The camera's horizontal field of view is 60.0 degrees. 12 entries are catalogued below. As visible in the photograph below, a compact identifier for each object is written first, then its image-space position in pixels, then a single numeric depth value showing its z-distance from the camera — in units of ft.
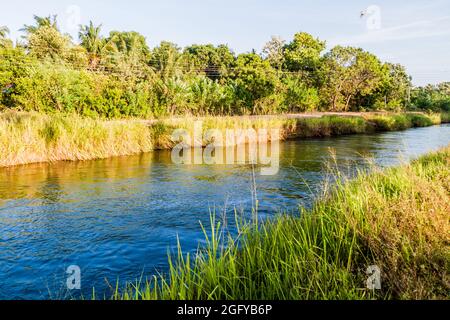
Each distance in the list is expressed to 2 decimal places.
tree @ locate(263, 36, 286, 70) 157.79
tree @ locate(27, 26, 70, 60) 121.90
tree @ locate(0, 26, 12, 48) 117.86
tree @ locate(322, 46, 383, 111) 144.25
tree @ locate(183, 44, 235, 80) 175.63
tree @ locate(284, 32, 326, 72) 153.17
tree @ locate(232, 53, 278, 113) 117.91
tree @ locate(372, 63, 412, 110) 163.73
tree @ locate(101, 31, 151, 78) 110.86
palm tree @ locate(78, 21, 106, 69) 155.66
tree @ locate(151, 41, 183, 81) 138.10
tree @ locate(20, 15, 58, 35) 144.97
